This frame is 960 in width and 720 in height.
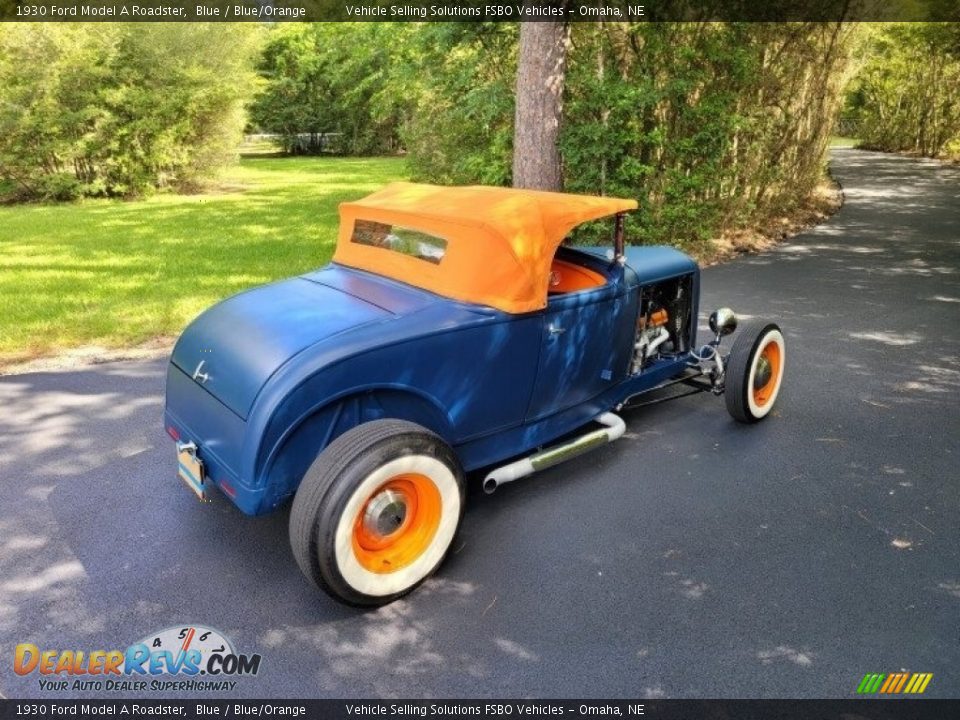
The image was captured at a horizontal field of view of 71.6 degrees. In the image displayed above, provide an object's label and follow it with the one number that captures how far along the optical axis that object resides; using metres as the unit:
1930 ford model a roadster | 2.73
